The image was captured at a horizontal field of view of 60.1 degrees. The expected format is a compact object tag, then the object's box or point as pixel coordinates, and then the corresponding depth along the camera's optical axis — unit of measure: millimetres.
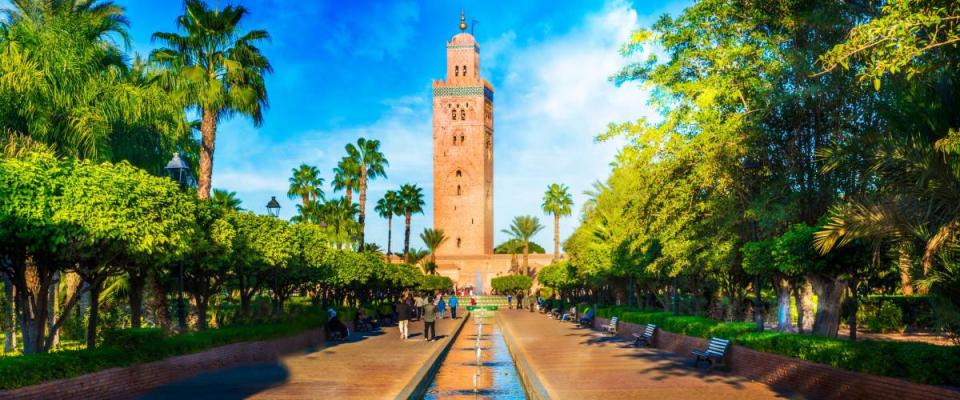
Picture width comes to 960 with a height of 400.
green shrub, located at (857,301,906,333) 30828
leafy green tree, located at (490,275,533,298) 83062
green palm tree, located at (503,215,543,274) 95500
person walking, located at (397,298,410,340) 27516
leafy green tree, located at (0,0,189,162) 18375
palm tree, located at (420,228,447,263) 96312
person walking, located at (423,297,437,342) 26273
